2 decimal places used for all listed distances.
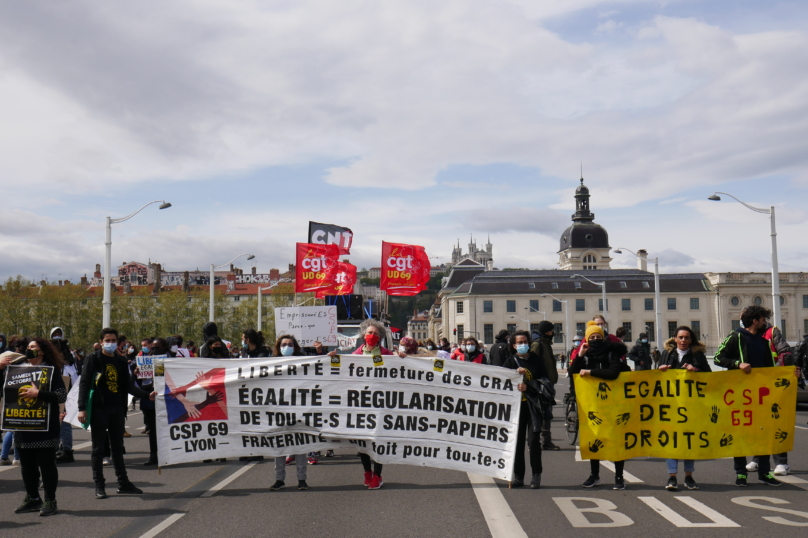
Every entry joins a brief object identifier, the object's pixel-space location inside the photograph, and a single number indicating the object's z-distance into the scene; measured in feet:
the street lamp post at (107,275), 98.03
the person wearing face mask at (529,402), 28.84
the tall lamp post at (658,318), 141.37
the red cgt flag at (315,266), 89.45
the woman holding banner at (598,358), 28.96
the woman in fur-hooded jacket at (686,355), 29.84
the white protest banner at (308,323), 72.43
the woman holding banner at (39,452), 25.26
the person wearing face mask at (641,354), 52.13
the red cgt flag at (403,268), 92.79
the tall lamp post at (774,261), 95.74
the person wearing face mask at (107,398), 28.40
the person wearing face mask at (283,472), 29.09
